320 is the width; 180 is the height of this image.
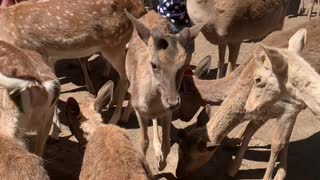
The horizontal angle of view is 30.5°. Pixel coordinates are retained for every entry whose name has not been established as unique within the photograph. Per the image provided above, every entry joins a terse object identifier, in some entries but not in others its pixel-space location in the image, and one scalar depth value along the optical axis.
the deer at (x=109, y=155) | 4.15
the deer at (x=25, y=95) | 4.73
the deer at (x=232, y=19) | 7.21
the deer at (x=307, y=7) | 10.30
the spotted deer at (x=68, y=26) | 6.50
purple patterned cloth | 7.44
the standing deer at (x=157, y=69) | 5.17
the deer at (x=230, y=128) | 5.51
